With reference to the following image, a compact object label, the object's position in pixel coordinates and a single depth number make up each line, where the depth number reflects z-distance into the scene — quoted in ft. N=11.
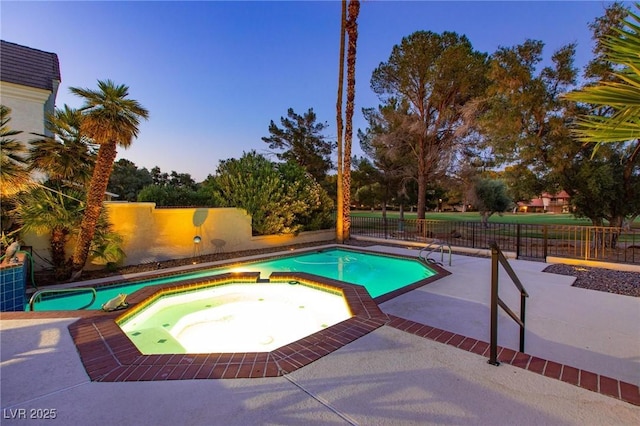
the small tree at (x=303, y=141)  76.79
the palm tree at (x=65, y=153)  21.84
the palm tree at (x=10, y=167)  16.26
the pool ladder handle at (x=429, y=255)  26.55
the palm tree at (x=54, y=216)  20.43
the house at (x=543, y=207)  163.94
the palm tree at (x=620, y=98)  5.75
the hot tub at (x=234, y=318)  14.98
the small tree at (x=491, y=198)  63.57
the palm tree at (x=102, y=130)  19.90
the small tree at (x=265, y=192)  34.88
